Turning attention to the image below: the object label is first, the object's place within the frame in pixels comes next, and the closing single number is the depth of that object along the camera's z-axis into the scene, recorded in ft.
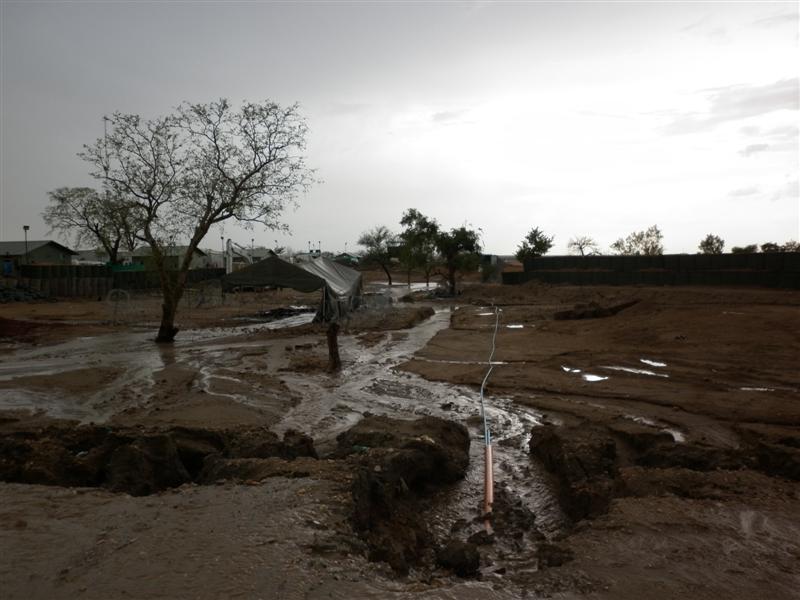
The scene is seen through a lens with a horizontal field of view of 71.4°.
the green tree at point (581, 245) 169.99
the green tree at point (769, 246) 110.17
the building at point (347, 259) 248.42
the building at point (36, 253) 156.46
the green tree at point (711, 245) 143.33
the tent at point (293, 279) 68.90
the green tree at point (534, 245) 148.87
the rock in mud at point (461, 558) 12.34
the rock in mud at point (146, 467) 16.80
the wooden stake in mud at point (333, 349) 40.11
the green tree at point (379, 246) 188.55
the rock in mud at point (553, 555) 12.41
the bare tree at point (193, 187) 53.21
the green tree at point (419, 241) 130.31
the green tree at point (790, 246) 102.35
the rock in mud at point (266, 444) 19.26
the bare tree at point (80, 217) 135.95
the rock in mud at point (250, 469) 16.67
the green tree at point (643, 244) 153.99
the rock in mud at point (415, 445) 17.69
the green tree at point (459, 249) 121.49
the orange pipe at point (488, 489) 15.96
